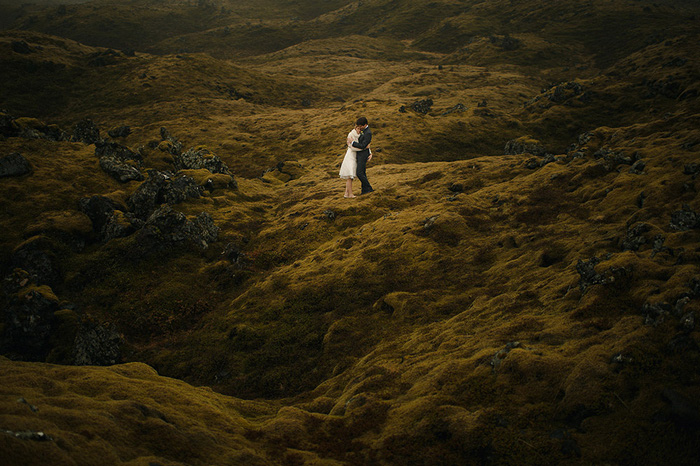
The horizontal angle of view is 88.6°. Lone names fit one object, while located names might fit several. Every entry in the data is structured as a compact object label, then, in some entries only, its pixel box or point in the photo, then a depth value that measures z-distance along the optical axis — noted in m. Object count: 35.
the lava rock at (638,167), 18.42
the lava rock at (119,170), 27.91
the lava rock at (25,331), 14.38
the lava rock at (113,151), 30.17
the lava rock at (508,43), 112.00
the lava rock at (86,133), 34.88
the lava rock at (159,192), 24.20
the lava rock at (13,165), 23.61
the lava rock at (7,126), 28.00
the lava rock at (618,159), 20.41
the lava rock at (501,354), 9.06
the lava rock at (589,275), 10.48
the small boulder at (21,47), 81.44
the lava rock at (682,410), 5.86
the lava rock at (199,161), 35.34
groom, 23.07
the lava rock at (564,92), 55.22
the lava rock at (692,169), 15.13
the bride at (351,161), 23.80
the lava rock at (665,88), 47.45
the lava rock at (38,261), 18.36
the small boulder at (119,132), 48.47
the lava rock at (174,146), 39.44
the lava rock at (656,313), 7.93
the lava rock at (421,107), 59.72
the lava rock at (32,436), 5.42
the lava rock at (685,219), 11.66
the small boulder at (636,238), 12.07
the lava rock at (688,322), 7.28
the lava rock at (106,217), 21.91
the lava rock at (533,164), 27.39
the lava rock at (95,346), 14.04
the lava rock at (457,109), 58.72
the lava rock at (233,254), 22.21
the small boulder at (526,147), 39.62
